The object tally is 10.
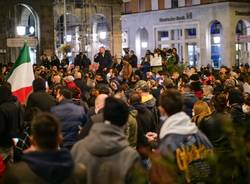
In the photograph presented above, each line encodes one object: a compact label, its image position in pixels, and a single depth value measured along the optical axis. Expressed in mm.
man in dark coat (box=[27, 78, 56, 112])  8891
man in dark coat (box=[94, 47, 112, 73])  20578
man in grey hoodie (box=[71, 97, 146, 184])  4801
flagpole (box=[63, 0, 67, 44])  27375
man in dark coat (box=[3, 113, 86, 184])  4113
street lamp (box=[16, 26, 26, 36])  28281
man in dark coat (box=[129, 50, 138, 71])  23016
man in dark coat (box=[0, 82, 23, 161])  8203
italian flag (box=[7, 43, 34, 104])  10344
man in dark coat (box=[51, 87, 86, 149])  7953
